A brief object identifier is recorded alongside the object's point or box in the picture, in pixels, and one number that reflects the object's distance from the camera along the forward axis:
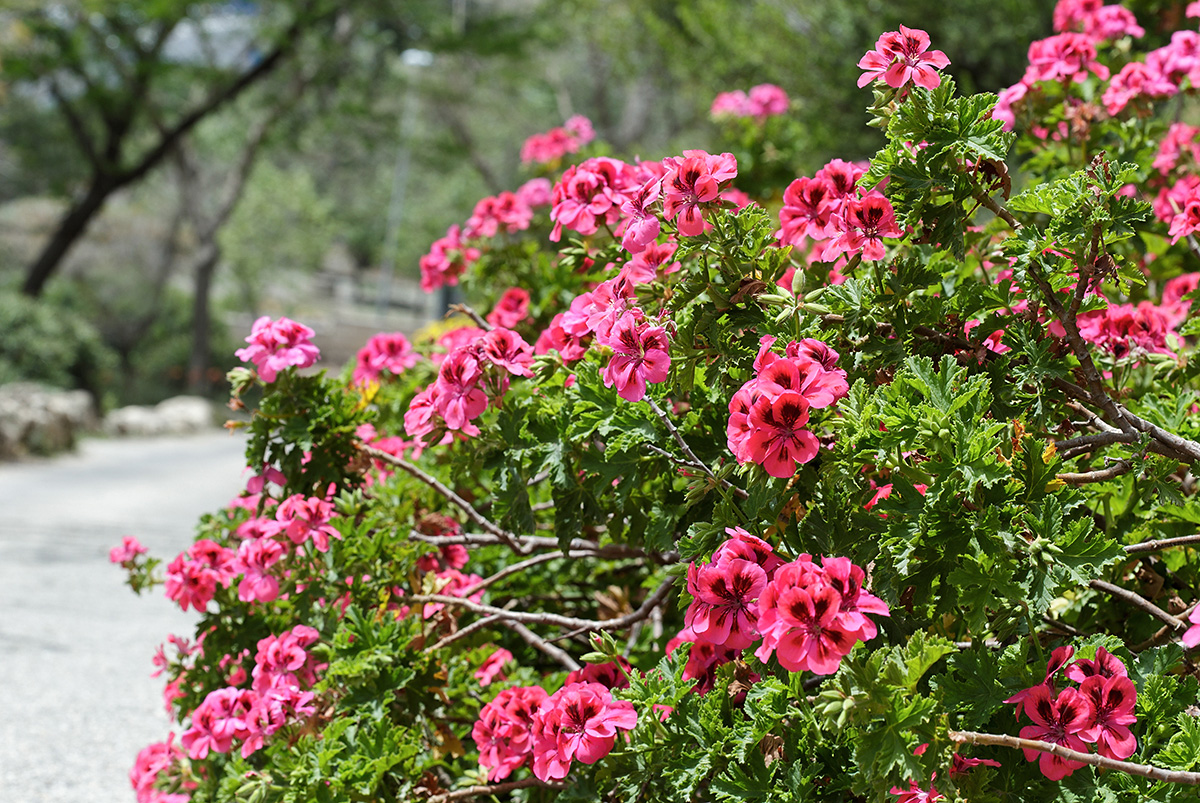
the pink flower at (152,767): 2.38
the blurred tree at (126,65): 14.14
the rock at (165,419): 14.02
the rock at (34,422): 10.09
